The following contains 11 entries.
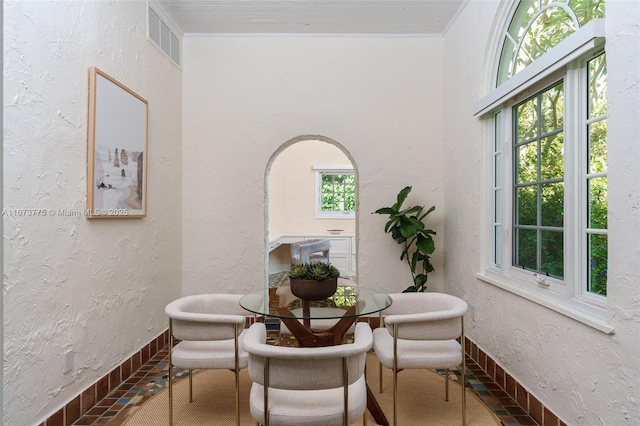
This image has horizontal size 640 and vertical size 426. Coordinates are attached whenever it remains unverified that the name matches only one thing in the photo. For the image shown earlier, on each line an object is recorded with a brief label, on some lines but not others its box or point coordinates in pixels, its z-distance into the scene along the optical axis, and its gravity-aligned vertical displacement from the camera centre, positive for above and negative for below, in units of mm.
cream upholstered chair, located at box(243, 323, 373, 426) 1568 -683
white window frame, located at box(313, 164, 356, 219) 7531 +579
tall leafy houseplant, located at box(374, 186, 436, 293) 3584 -166
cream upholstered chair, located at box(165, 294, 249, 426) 2121 -698
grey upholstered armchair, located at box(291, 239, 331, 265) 6203 -559
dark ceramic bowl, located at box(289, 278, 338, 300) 2234 -424
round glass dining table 2109 -538
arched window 1924 +363
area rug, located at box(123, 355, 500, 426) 2316 -1243
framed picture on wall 2500 +484
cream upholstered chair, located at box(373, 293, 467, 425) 2135 -790
